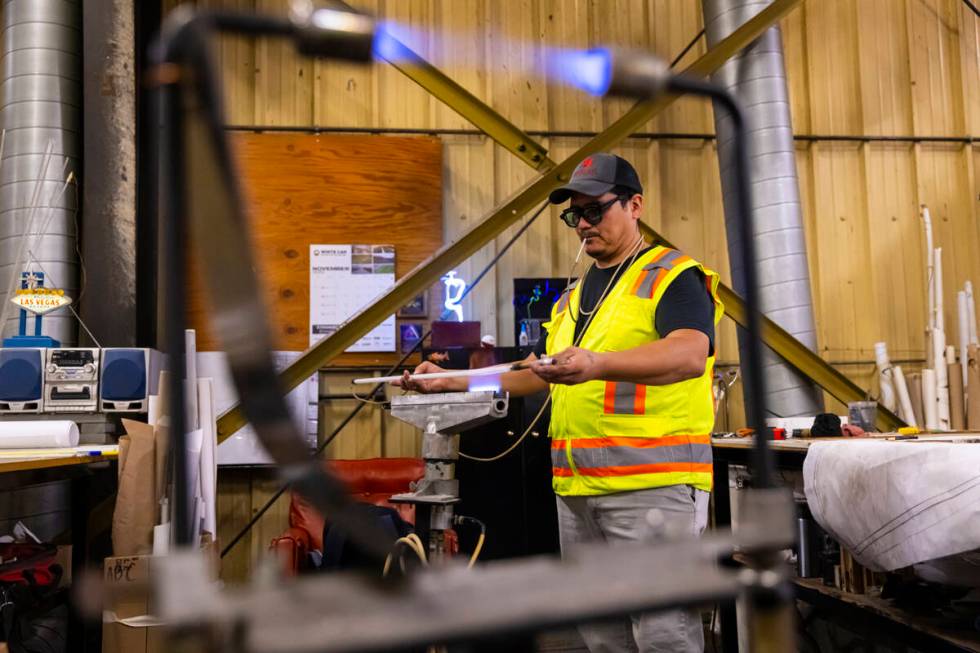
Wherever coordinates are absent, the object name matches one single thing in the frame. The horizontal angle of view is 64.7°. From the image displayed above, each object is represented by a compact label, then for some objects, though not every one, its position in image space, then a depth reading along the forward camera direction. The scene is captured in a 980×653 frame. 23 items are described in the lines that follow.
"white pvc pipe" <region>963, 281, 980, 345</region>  4.67
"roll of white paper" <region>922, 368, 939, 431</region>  4.53
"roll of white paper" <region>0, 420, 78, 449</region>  2.78
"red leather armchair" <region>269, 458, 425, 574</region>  3.85
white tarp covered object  1.54
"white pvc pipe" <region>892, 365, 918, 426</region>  4.64
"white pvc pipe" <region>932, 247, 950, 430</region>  4.50
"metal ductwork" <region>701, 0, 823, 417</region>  4.23
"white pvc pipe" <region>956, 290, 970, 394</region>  4.58
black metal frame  0.48
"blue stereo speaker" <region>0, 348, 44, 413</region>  3.14
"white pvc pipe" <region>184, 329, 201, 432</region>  2.80
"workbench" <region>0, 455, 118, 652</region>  2.59
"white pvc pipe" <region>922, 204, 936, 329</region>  4.91
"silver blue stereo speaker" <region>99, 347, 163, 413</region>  3.22
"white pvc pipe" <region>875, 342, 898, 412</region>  4.77
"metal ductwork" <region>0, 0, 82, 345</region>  3.87
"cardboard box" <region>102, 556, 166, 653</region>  2.53
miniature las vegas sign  3.35
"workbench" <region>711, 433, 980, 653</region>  1.89
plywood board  4.68
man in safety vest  1.77
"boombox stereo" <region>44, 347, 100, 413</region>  3.19
